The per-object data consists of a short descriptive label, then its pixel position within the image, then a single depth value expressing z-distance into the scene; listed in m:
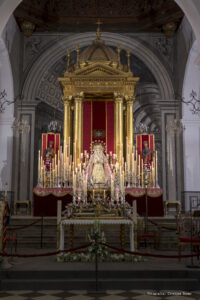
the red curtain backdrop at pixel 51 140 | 13.95
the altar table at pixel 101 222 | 7.71
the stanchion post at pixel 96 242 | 5.65
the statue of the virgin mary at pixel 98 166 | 12.02
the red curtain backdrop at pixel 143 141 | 13.94
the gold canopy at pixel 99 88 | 13.50
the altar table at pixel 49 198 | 12.16
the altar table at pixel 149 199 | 12.02
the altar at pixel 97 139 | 12.16
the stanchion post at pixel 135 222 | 7.70
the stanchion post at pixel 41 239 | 9.58
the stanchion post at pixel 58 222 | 7.71
